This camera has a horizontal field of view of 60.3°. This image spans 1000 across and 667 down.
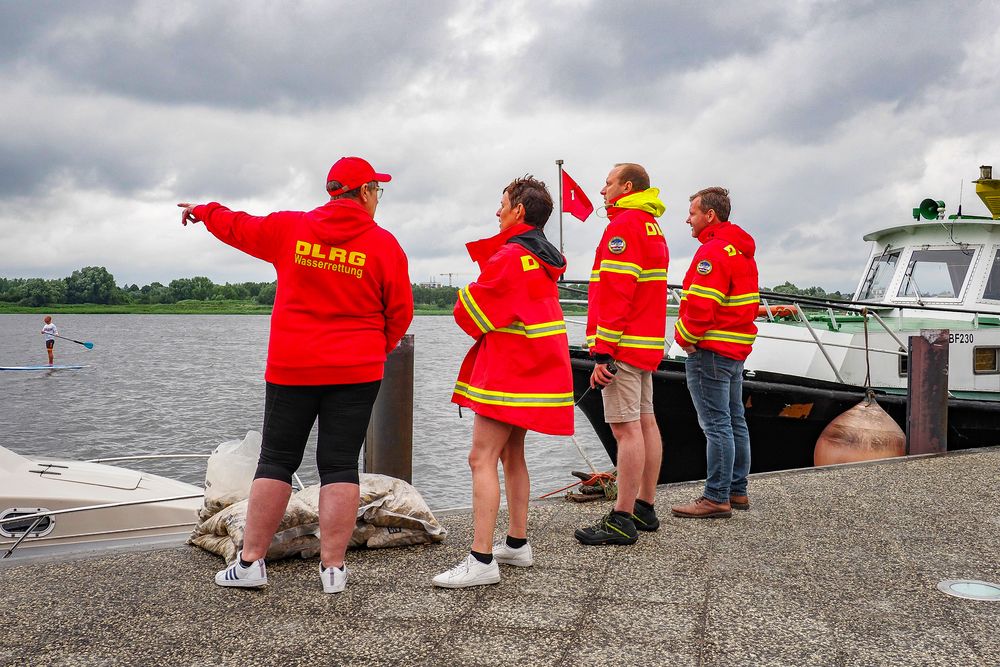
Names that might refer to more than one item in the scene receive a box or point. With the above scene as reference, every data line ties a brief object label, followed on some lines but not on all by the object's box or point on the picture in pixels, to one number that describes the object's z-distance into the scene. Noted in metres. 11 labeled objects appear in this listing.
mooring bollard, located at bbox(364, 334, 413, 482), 5.30
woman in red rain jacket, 3.56
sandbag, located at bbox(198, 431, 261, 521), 4.36
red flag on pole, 10.10
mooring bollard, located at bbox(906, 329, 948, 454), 7.22
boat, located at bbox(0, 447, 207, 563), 6.41
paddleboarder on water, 36.09
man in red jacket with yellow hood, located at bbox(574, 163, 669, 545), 4.14
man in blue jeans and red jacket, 4.75
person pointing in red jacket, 3.42
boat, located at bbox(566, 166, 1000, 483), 8.41
